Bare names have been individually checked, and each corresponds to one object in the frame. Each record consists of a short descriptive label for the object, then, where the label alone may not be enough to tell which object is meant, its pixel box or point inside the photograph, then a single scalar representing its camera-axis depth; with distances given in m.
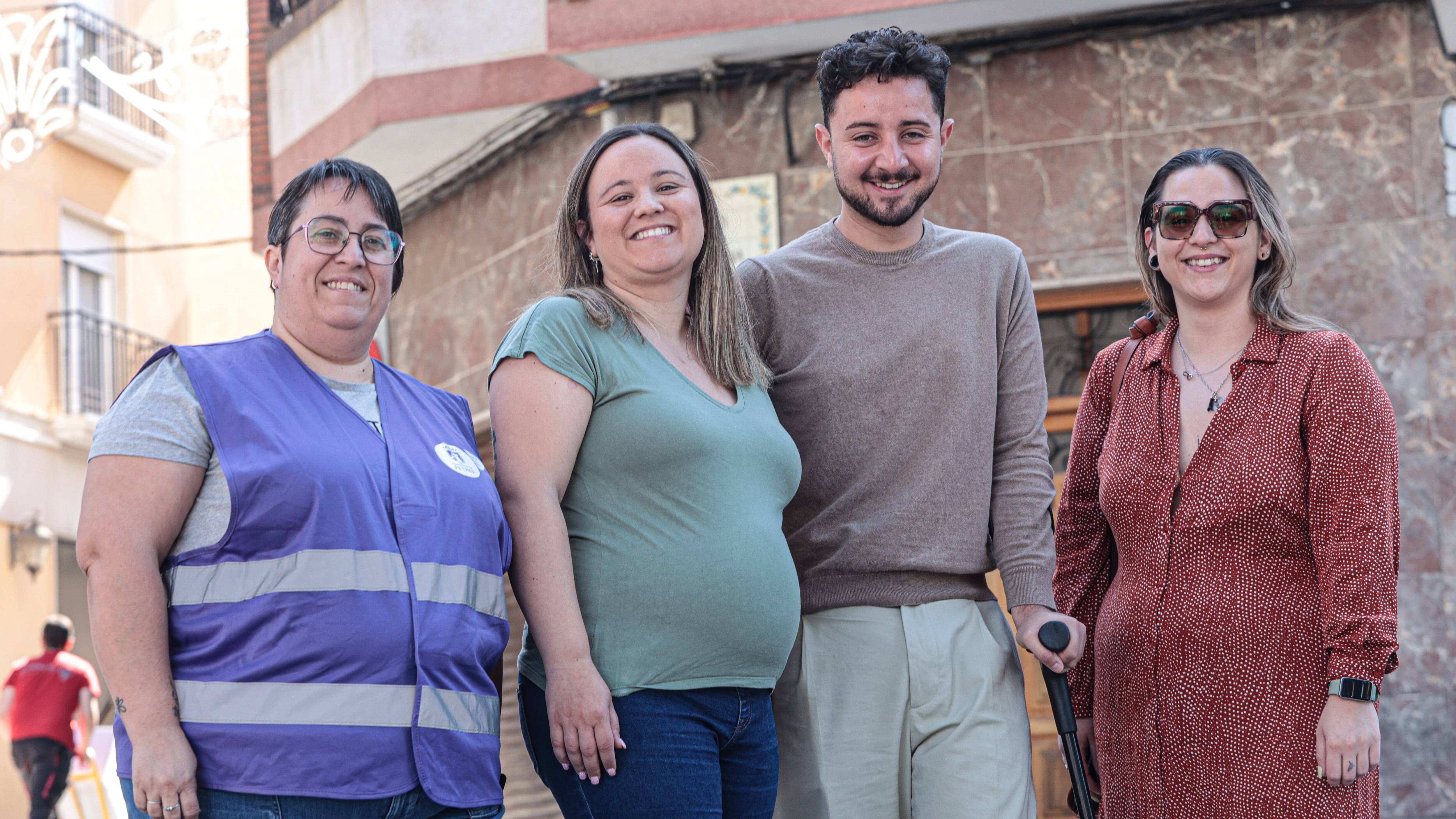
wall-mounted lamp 18.31
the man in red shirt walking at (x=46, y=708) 11.34
